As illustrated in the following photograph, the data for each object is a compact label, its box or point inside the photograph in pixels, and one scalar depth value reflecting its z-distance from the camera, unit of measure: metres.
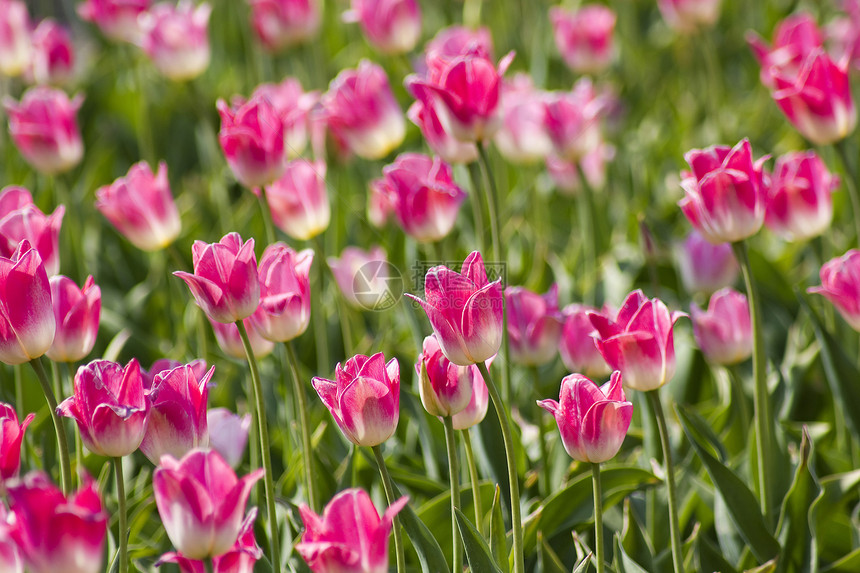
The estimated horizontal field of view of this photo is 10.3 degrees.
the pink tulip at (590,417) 2.64
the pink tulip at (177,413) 2.65
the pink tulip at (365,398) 2.64
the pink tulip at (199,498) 2.56
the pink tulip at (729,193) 2.76
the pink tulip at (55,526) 2.52
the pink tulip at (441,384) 2.66
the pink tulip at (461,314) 2.63
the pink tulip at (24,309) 2.65
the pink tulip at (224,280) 2.67
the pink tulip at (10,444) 2.63
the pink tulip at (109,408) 2.64
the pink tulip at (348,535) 2.57
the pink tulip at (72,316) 2.75
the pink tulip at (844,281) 2.82
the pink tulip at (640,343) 2.67
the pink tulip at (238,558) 2.60
